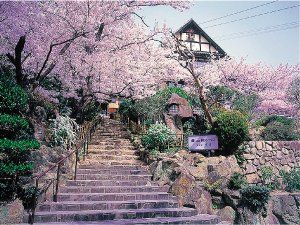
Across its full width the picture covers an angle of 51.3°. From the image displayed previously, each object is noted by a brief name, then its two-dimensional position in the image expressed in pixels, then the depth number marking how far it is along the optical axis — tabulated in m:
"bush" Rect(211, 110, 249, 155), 12.67
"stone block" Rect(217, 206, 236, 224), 10.11
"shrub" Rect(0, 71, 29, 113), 8.47
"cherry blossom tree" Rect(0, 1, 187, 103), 10.72
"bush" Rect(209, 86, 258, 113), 20.39
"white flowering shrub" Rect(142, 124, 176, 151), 13.73
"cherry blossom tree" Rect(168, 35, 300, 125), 24.52
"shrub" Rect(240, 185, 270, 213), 10.02
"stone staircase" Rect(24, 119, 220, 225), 8.40
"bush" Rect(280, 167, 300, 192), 12.54
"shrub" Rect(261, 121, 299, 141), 15.28
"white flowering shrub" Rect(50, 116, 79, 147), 11.93
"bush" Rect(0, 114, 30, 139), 8.33
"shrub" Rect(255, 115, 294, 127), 18.39
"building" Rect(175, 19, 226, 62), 30.22
